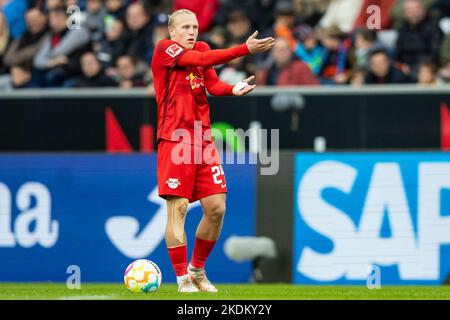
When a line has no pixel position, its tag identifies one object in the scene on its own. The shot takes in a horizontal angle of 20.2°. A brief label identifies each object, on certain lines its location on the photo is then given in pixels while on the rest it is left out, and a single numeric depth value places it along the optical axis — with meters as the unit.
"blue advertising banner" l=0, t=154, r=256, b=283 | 14.52
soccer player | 10.58
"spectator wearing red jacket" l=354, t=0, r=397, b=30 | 17.41
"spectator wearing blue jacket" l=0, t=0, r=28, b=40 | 19.77
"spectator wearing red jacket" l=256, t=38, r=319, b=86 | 16.25
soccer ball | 10.61
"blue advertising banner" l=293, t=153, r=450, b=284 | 13.70
